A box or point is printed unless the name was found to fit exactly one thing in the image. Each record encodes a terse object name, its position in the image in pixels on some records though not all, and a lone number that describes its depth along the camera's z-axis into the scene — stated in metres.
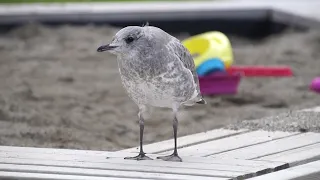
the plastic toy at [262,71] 15.16
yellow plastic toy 13.87
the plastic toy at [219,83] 13.71
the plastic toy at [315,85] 13.57
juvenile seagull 8.25
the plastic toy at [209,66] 13.54
